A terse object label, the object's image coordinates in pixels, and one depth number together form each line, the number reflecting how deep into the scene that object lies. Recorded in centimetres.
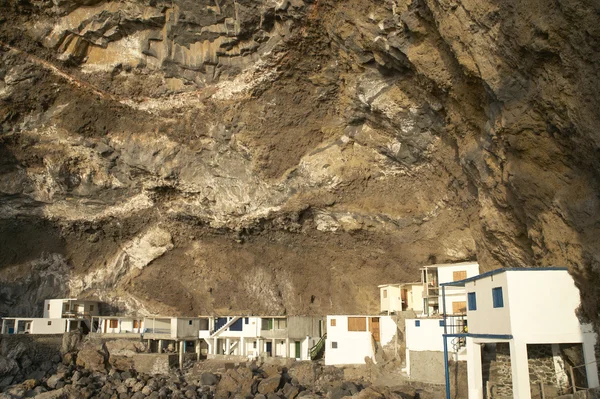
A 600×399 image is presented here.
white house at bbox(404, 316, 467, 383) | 2108
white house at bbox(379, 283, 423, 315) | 2595
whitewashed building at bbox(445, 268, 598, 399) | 1460
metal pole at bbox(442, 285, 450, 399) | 1815
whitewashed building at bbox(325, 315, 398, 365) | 2505
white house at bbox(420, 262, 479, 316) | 2316
